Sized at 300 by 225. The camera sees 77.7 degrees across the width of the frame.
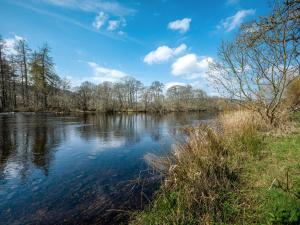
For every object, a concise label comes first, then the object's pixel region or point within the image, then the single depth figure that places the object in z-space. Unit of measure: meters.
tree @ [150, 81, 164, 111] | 54.61
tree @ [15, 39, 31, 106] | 36.03
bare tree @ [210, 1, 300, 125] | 6.98
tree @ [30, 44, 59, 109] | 37.06
